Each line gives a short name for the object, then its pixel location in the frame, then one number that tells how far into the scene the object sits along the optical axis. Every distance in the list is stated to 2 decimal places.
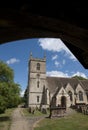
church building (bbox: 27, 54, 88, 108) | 24.72
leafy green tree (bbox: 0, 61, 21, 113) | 13.63
